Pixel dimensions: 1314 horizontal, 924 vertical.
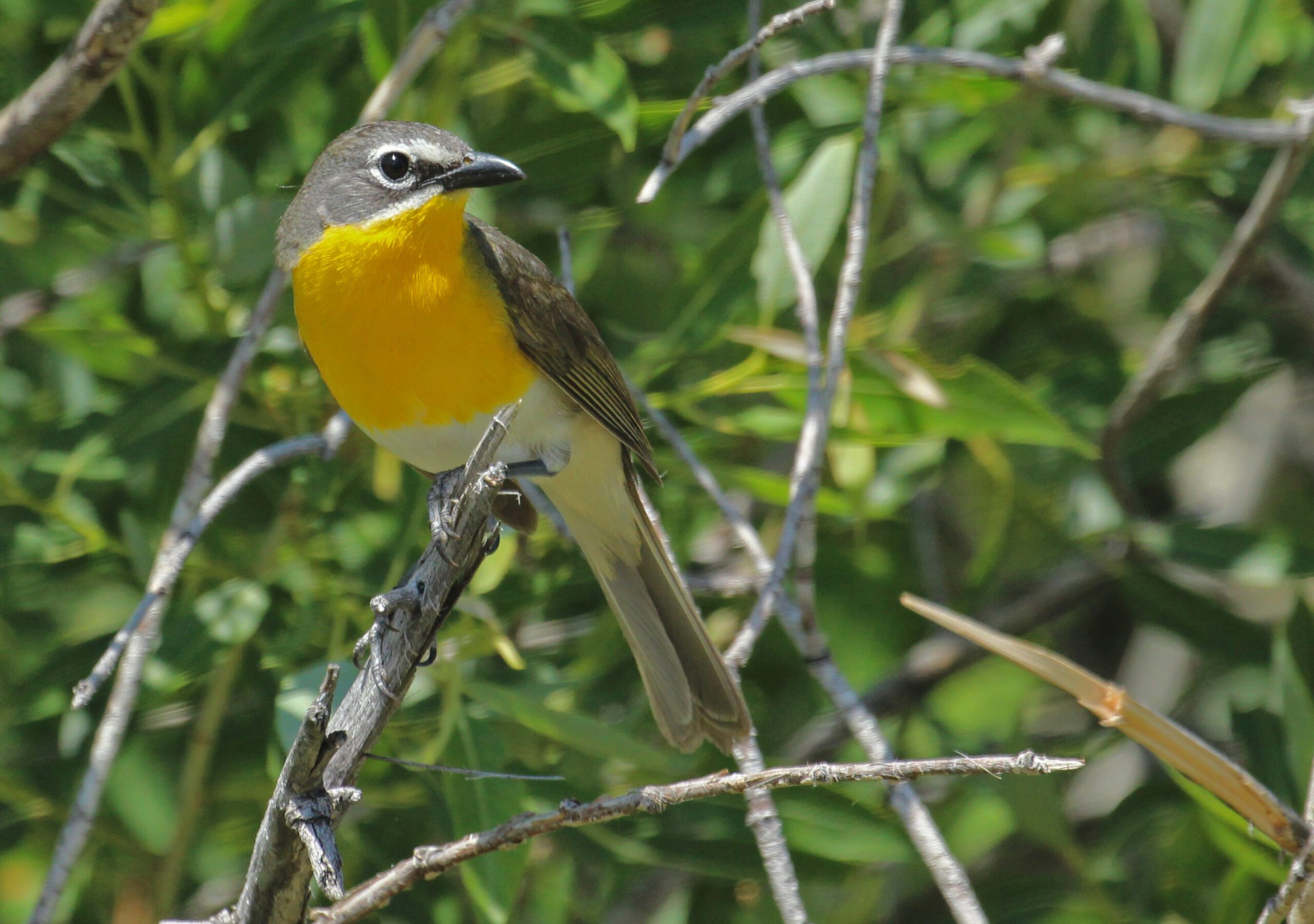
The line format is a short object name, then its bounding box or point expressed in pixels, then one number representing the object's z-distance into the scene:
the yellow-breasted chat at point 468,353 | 6.83
